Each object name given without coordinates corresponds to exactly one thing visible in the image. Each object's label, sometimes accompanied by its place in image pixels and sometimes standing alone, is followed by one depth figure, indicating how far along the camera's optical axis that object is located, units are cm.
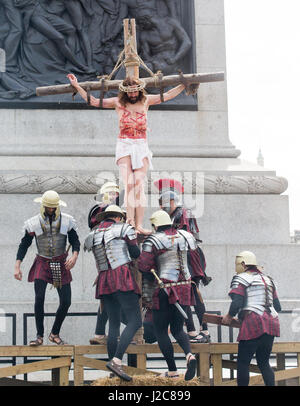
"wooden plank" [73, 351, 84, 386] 1182
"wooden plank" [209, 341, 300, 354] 1198
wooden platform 1166
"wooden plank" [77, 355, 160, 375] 1173
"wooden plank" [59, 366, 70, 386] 1181
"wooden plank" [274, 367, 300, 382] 1233
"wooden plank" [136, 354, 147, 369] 1191
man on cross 1304
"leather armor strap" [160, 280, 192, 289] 1122
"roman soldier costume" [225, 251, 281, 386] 1127
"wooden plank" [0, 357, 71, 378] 1164
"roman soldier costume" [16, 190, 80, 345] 1209
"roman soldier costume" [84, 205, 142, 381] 1128
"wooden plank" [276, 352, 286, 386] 1262
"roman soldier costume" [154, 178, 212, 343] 1225
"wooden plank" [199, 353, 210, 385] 1177
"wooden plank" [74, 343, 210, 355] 1176
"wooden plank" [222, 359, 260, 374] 1227
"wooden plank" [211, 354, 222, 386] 1206
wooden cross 1299
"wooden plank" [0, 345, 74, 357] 1161
